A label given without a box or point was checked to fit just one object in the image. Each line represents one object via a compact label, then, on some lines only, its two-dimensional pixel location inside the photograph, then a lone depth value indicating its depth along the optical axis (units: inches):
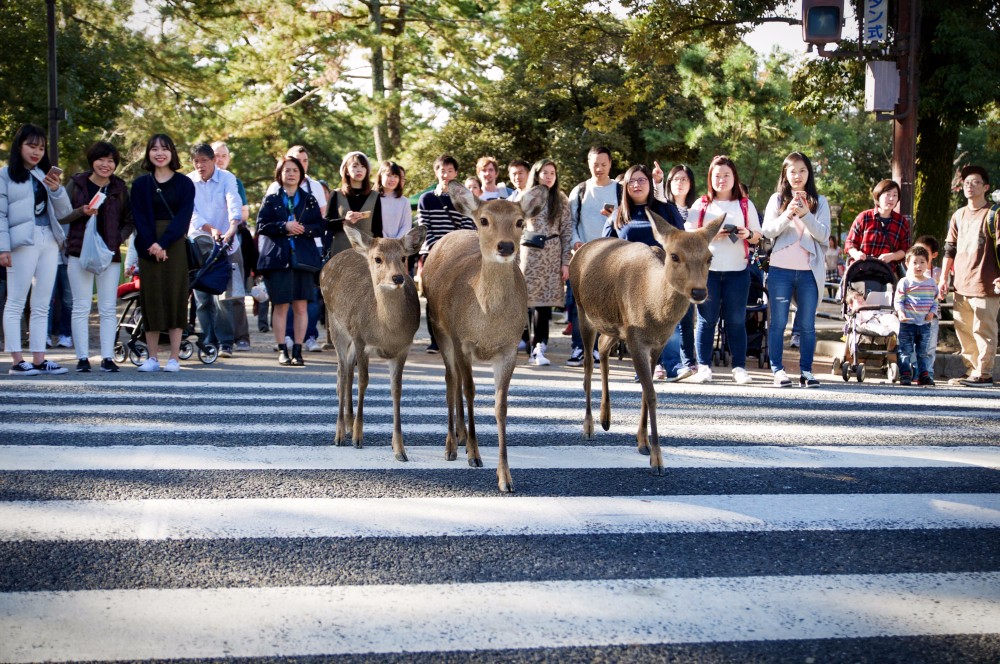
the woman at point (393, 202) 496.7
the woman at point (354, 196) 470.0
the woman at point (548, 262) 488.4
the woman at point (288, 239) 471.5
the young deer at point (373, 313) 274.4
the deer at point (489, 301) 247.8
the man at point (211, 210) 493.0
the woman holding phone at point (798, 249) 421.4
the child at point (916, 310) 466.3
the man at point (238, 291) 529.3
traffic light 535.2
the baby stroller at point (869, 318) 473.1
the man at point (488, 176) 508.1
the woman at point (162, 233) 424.5
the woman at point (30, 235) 401.1
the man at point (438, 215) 494.9
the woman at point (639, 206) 403.5
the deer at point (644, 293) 277.0
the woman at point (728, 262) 429.7
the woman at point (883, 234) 489.1
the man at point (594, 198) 484.7
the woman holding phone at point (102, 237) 426.6
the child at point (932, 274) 471.5
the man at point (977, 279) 473.1
